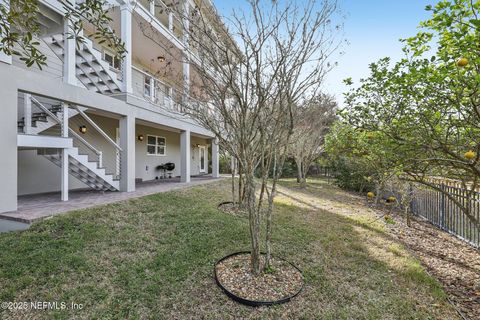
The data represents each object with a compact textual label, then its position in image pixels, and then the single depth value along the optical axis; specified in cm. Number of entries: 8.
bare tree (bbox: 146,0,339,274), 337
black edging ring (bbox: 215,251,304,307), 324
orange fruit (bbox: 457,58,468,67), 235
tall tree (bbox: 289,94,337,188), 1224
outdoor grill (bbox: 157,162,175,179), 1427
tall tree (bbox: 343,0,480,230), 252
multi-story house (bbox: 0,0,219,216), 542
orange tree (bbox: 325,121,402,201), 430
